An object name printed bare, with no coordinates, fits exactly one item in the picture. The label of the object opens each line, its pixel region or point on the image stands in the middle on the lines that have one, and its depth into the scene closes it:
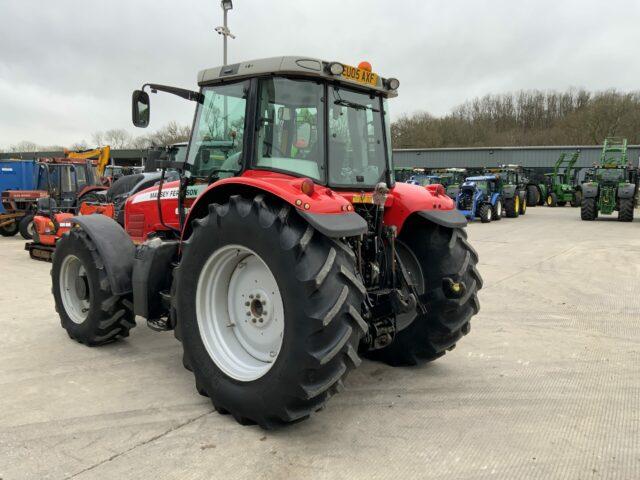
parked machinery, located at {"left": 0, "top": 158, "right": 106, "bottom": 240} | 13.51
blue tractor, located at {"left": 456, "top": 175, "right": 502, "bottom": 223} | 20.22
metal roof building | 41.81
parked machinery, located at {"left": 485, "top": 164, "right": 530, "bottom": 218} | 22.67
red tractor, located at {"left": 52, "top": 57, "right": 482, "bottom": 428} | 2.96
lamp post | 13.39
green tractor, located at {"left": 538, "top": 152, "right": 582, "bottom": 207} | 31.17
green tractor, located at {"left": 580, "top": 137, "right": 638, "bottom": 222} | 19.92
